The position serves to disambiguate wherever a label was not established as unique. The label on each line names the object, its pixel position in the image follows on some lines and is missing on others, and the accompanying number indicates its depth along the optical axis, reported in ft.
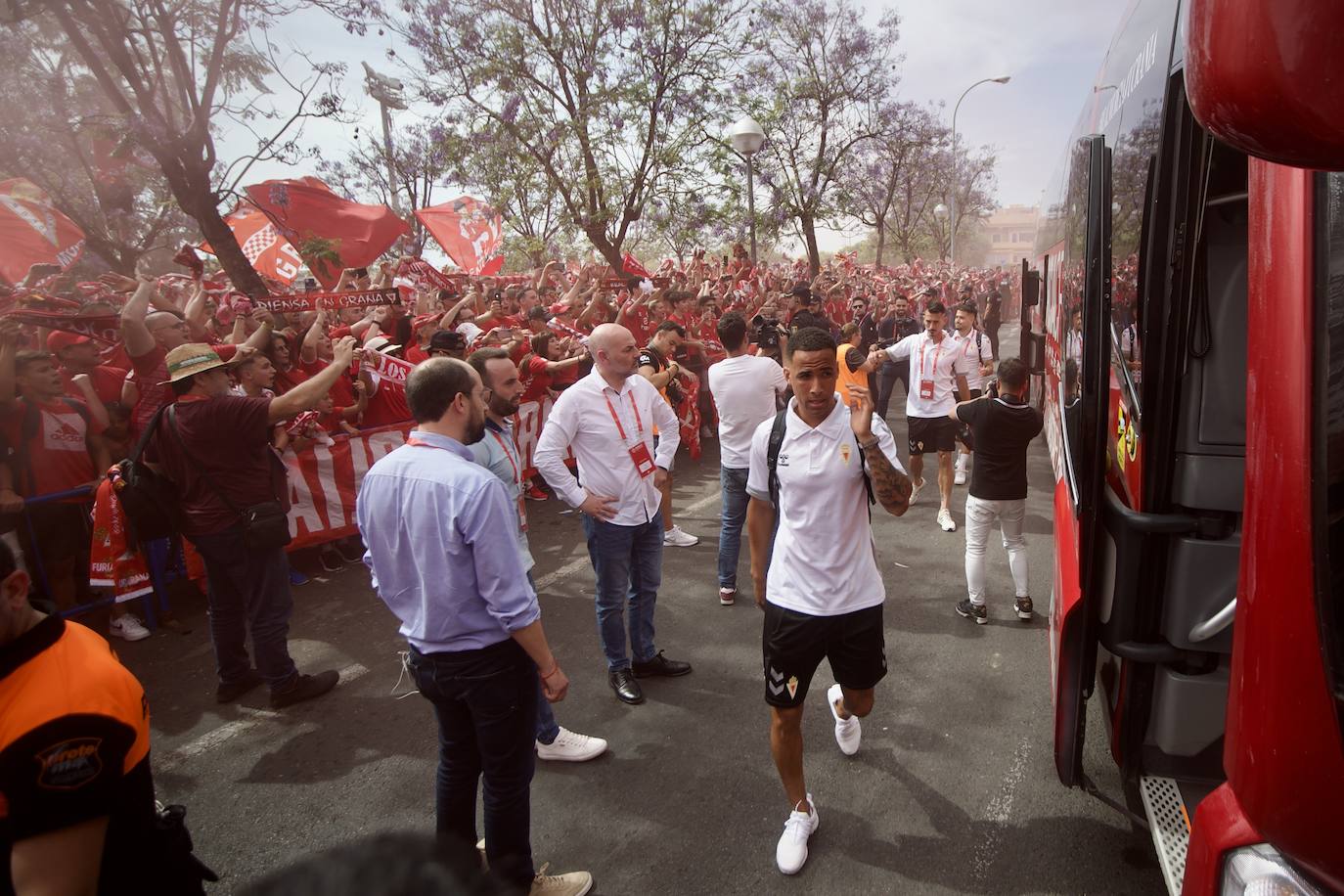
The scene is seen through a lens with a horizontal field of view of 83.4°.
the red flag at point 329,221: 33.17
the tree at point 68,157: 41.75
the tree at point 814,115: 63.41
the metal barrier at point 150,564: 16.83
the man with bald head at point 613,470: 12.91
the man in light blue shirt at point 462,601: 7.84
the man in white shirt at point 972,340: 23.39
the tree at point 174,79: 25.05
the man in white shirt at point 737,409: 16.80
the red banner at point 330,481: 20.59
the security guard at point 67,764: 4.91
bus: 3.27
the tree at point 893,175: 71.00
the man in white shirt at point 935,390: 22.62
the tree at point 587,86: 39.37
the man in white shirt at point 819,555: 9.29
